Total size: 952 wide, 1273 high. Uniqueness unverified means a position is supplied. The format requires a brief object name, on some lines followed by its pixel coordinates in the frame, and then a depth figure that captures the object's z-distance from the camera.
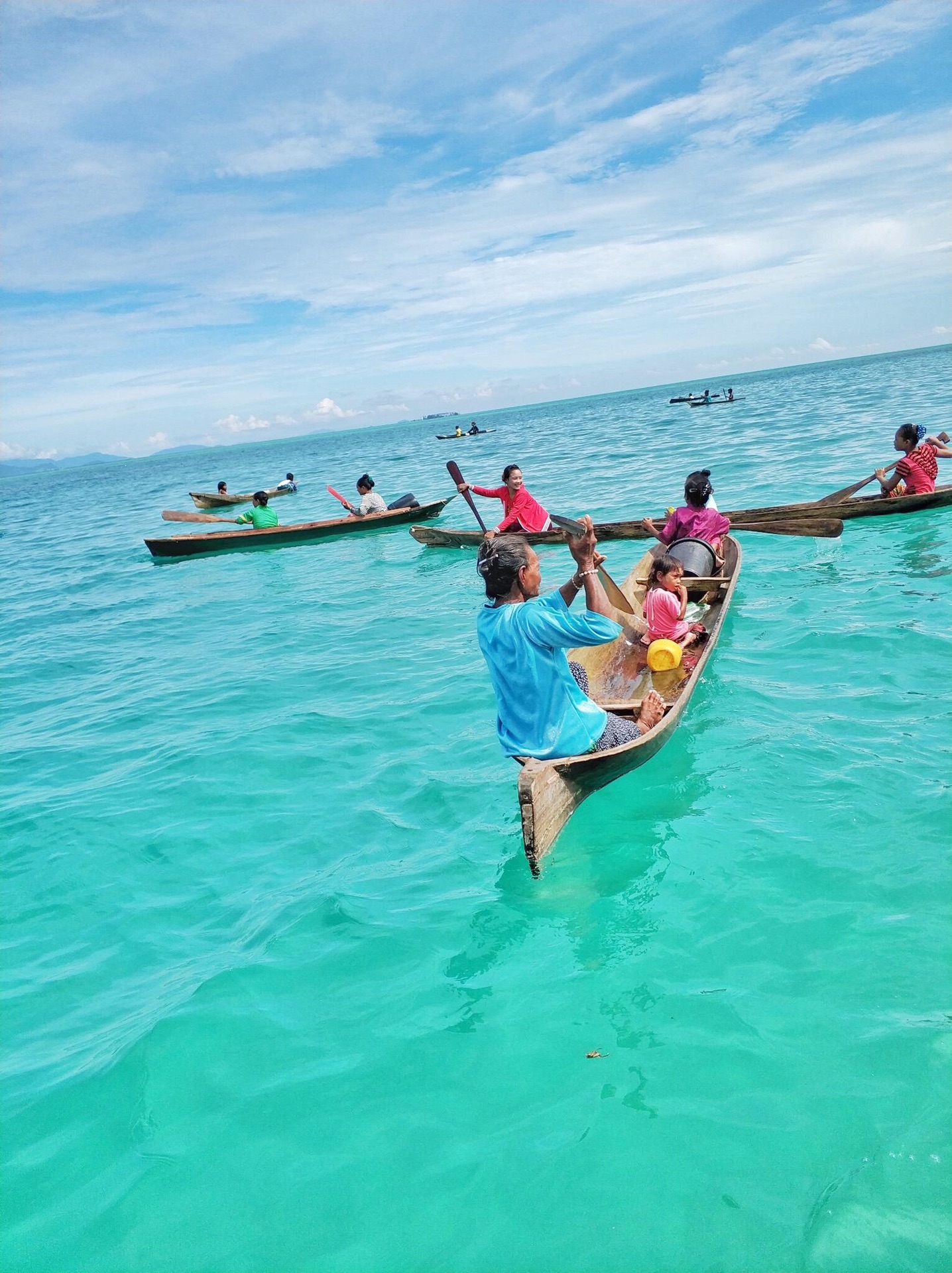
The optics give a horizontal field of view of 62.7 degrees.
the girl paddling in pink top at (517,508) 12.51
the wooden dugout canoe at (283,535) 19.19
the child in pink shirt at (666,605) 7.26
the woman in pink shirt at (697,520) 9.12
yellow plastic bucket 6.91
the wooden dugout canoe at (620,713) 4.39
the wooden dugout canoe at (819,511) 12.51
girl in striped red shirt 12.13
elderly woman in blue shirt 4.06
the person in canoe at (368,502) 19.28
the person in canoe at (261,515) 19.61
